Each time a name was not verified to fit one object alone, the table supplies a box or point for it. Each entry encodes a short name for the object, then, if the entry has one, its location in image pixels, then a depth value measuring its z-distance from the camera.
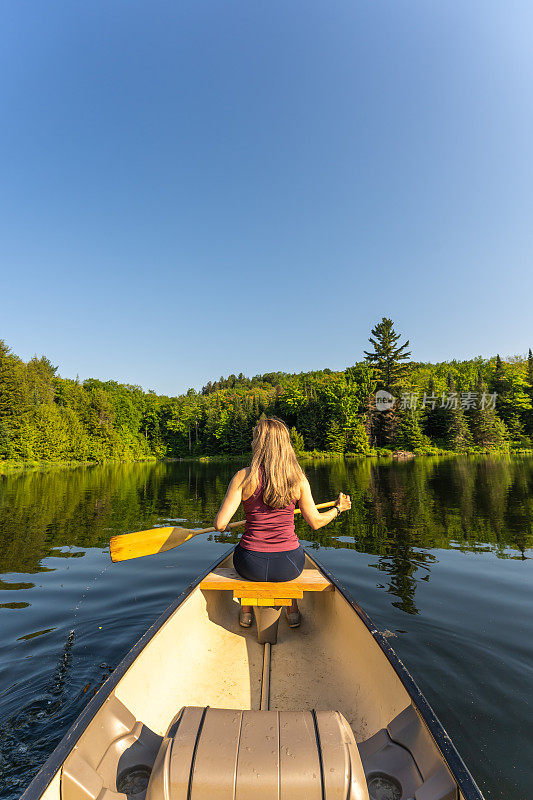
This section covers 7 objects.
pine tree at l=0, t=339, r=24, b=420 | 37.47
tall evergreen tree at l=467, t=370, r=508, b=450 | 48.25
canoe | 1.44
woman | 3.01
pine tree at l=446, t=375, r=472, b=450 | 47.78
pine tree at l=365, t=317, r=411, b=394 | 52.19
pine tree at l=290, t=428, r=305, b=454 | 46.78
